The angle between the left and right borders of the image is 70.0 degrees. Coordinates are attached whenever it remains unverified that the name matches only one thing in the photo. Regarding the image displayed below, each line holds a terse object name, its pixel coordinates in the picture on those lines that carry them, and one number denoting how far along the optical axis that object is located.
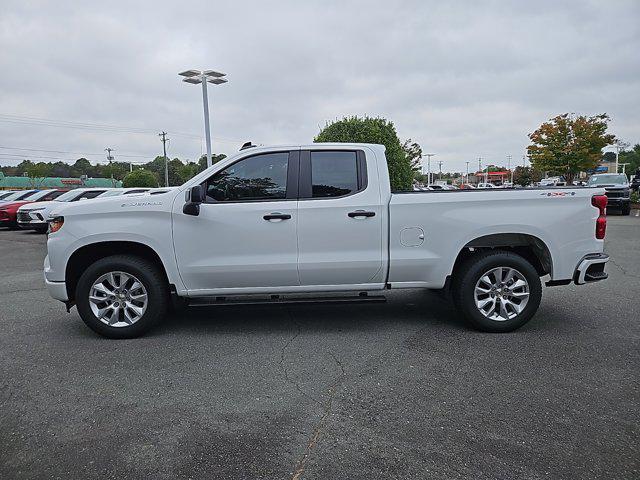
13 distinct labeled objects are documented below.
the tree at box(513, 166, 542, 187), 81.18
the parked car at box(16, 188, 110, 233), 16.09
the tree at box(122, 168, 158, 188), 58.81
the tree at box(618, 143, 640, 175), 89.06
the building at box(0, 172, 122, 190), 68.00
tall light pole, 17.92
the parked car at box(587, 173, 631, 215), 21.14
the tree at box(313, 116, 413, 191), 19.39
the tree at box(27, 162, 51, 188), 84.19
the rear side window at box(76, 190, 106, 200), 16.53
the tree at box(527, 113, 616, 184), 31.22
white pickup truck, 4.73
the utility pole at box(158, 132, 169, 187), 71.95
